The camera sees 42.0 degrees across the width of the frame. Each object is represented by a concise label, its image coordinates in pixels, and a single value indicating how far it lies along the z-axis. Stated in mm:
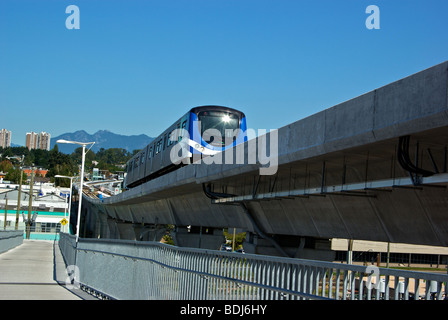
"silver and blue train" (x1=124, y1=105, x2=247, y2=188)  22688
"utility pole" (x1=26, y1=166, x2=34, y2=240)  69094
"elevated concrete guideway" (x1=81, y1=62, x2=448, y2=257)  8539
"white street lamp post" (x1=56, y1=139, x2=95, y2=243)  33562
